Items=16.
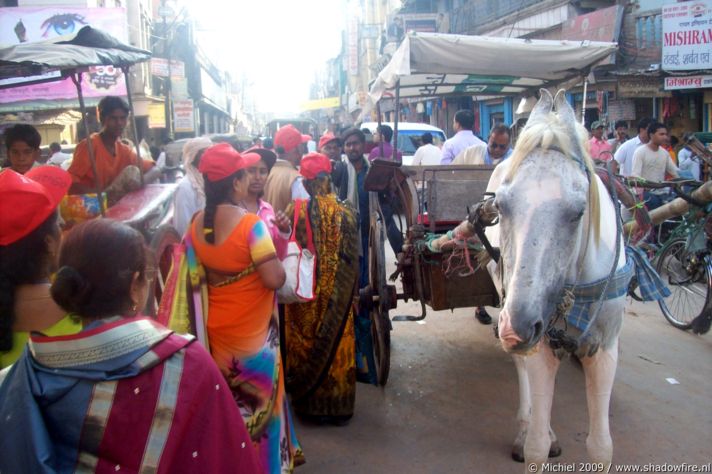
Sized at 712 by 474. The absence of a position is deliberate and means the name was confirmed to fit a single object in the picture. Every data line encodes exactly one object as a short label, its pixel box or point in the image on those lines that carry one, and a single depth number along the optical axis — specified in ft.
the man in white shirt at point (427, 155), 30.60
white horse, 7.22
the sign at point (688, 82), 37.96
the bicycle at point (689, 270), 17.93
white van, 48.40
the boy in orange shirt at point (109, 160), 14.85
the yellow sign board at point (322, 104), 163.53
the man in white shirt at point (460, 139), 21.38
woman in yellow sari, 13.09
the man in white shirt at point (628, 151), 28.37
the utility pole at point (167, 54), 77.97
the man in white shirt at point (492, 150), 16.92
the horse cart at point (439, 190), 14.23
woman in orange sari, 9.31
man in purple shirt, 26.26
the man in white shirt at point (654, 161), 26.11
